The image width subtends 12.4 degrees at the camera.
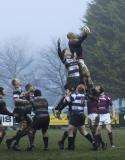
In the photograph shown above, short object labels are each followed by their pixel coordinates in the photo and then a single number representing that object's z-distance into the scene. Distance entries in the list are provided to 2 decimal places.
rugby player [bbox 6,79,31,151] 19.16
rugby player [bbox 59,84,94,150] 18.41
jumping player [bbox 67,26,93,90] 18.00
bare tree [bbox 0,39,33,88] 84.06
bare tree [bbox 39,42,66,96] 81.29
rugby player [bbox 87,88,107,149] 19.69
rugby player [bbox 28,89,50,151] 18.80
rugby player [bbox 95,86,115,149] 21.03
